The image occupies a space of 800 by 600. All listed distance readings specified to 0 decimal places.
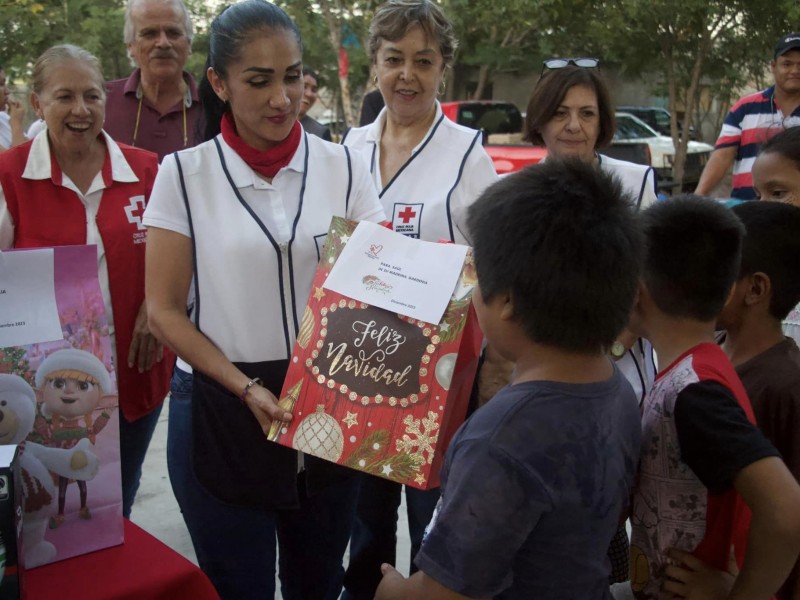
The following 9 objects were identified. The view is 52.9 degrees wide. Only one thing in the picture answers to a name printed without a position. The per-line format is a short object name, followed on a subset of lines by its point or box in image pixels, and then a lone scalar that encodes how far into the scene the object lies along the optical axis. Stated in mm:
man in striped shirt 4047
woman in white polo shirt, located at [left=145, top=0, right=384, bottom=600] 1778
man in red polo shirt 3344
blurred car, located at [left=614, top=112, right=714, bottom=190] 14258
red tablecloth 1440
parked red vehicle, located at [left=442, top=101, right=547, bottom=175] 11123
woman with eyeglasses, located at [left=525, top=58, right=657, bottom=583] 2672
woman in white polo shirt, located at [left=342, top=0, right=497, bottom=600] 2293
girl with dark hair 2174
